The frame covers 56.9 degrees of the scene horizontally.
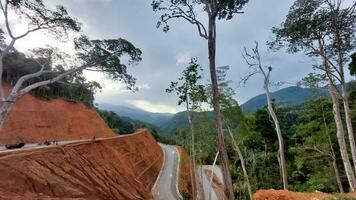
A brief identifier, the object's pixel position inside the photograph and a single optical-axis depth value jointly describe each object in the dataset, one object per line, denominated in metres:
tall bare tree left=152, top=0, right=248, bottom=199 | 10.71
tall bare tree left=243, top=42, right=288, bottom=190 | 17.41
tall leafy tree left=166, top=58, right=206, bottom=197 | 24.63
